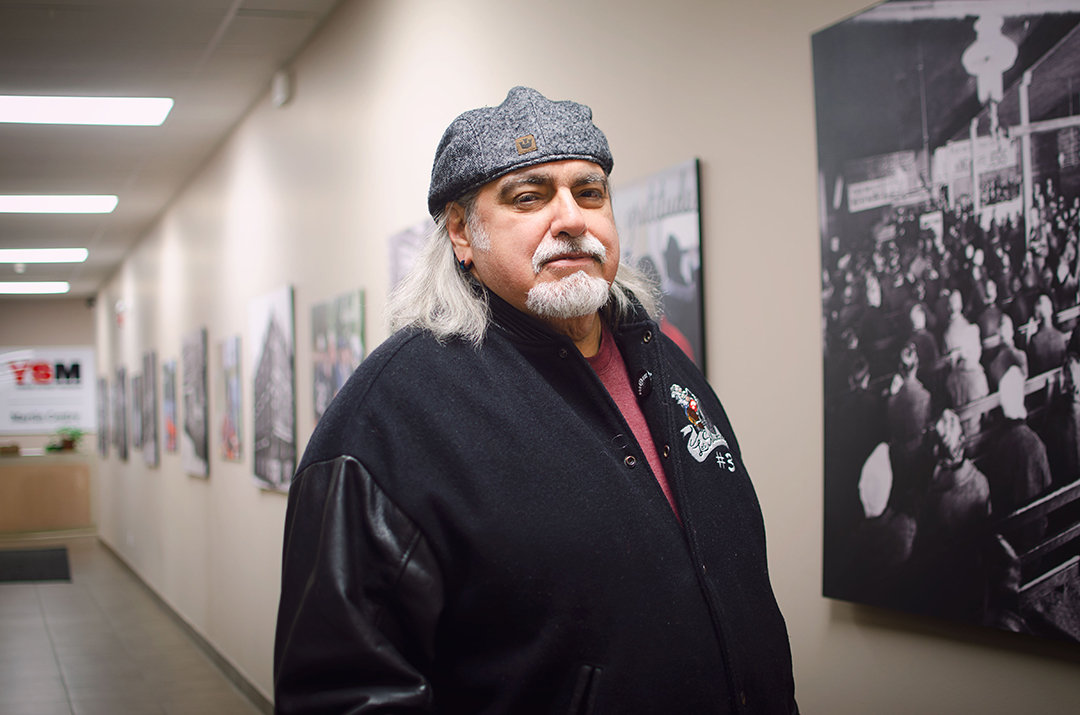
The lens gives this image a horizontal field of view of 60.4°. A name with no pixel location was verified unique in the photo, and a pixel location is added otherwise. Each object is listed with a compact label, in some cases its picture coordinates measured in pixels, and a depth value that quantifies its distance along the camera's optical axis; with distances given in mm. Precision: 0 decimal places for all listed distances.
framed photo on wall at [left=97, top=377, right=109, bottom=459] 13016
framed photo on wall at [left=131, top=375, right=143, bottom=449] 10008
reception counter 13812
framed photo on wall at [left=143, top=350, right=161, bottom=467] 9016
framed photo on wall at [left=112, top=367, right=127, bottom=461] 11180
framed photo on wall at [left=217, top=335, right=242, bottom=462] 5898
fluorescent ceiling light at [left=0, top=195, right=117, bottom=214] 7551
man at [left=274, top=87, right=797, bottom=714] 1147
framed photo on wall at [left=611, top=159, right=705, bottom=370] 2164
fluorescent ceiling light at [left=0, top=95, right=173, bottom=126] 5301
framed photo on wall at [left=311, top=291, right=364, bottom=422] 4031
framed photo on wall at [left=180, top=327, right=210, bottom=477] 6816
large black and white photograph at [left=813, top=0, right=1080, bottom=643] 1425
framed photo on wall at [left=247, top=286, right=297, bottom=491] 4789
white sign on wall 15141
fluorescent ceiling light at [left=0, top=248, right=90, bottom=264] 9945
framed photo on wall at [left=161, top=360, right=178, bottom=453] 8070
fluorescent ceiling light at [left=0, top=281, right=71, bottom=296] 12516
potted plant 14467
